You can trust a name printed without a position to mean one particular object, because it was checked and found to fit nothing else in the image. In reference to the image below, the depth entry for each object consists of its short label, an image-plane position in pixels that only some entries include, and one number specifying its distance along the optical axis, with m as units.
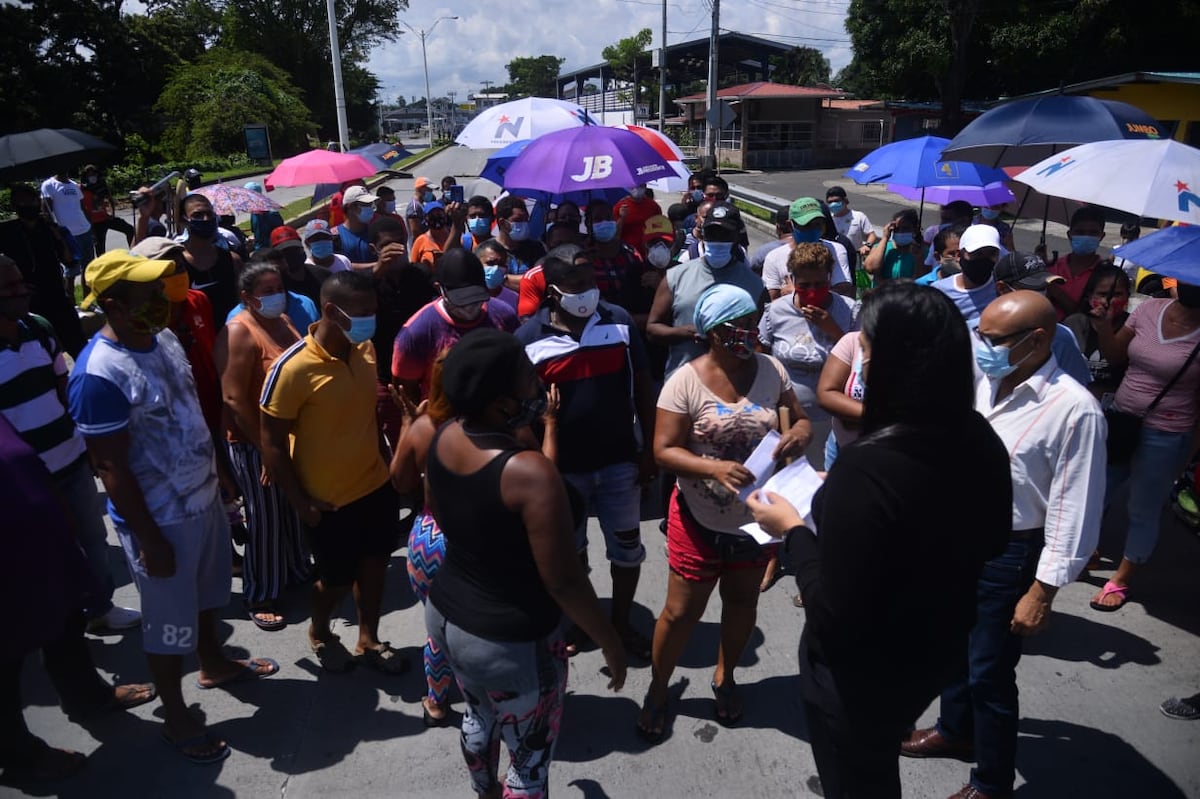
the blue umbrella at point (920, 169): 7.18
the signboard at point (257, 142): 26.47
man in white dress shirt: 2.54
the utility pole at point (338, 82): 18.83
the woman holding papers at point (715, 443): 2.96
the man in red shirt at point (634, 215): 7.50
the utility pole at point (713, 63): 27.86
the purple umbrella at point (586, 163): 5.52
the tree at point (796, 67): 57.50
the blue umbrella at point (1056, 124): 5.79
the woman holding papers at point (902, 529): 1.83
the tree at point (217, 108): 34.56
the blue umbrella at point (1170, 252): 3.57
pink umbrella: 8.09
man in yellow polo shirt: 3.24
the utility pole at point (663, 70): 33.59
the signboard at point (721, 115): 23.30
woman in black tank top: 2.08
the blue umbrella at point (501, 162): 8.42
